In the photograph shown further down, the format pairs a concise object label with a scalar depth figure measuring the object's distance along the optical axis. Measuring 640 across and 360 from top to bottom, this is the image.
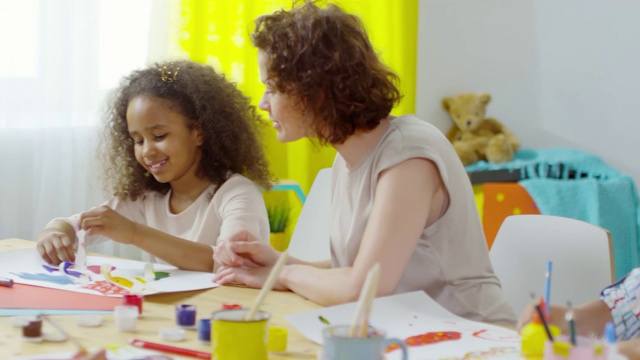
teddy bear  3.22
